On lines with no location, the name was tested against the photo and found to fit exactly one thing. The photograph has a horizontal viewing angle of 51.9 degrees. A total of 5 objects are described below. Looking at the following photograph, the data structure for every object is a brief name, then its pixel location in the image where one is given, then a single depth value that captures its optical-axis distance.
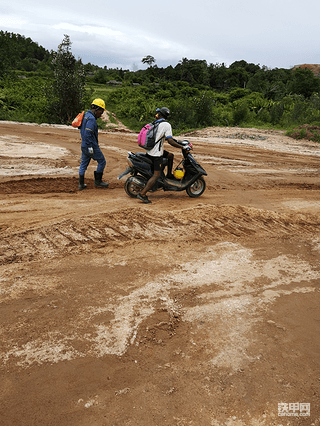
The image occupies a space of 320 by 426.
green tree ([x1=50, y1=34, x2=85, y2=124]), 17.27
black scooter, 6.18
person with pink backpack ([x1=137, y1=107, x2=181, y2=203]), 5.80
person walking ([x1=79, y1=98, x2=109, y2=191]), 6.41
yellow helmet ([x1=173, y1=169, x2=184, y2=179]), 6.48
